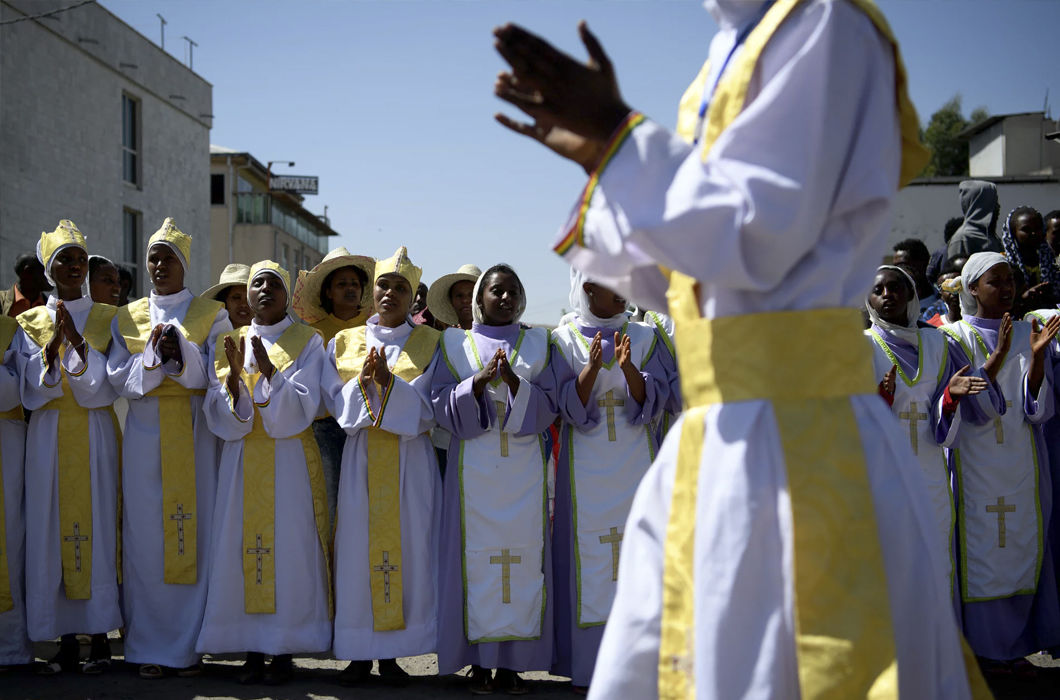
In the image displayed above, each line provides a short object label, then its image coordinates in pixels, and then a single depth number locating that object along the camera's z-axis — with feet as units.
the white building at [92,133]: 63.62
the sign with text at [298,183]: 191.93
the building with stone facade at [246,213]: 154.10
